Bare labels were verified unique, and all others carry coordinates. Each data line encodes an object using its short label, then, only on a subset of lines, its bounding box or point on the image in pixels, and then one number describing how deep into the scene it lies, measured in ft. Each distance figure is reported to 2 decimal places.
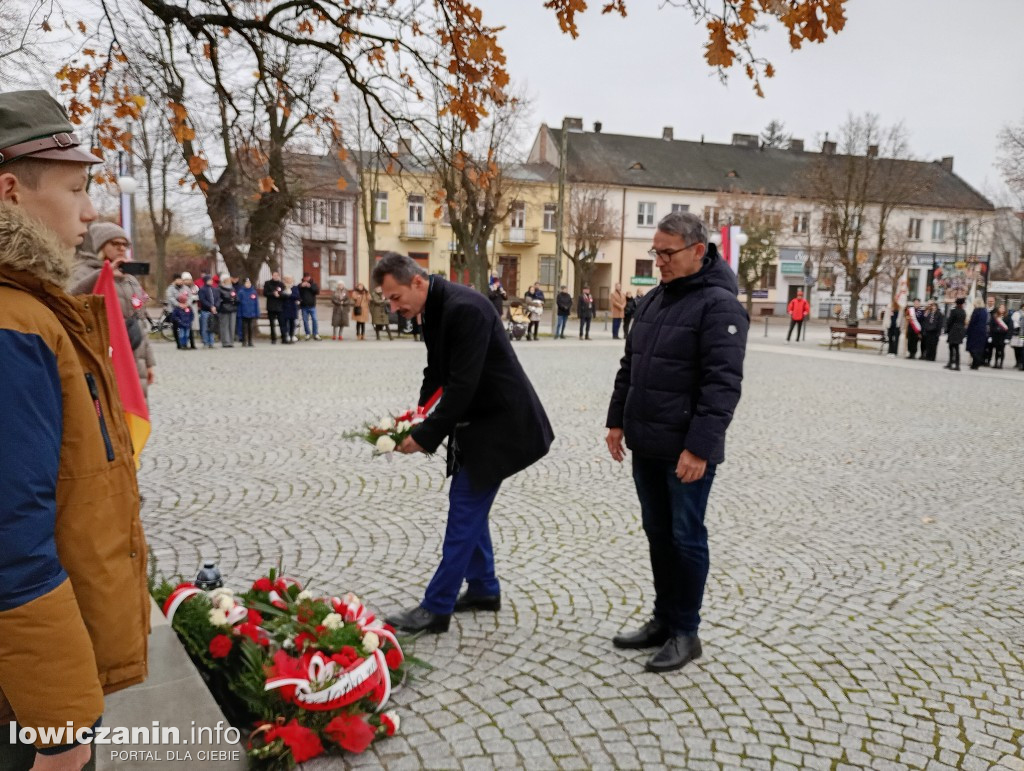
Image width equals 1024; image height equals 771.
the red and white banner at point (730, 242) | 68.25
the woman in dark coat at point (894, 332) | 76.64
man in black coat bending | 11.62
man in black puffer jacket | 10.66
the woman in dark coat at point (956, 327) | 61.93
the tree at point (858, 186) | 88.74
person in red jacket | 96.78
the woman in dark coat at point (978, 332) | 63.16
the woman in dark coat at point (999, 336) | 65.98
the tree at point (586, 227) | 155.02
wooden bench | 79.28
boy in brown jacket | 4.42
